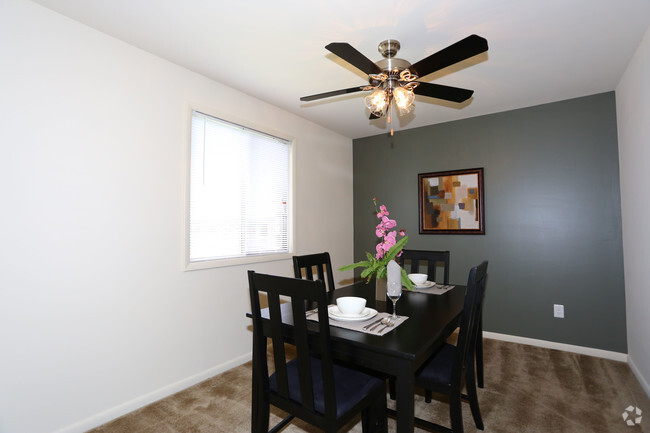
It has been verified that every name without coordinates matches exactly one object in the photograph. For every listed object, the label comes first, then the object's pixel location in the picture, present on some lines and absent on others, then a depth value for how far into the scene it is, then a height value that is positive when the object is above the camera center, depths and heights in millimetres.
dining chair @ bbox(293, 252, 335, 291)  2441 -297
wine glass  1787 -353
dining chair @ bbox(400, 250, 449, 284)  2762 -283
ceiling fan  1570 +847
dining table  1304 -493
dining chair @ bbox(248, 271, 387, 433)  1352 -731
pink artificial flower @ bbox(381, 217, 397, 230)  1919 +15
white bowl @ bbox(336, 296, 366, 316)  1642 -399
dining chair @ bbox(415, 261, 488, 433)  1657 -780
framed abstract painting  3705 +274
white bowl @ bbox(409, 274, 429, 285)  2523 -415
